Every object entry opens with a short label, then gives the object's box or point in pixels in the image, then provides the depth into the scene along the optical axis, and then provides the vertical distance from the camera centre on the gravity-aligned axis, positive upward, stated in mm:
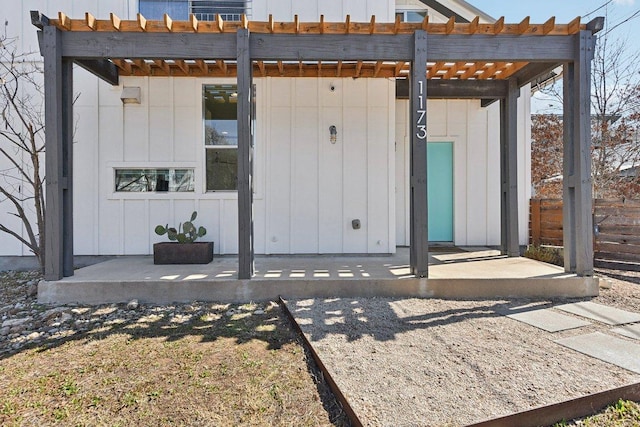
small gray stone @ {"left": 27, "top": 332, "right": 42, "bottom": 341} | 3014 -1005
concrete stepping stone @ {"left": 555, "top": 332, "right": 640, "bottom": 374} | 2418 -992
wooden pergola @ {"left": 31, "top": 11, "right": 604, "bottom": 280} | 3826 +1755
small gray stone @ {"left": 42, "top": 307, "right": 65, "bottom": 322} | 3421 -937
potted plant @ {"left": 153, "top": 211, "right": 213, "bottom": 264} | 4906 -464
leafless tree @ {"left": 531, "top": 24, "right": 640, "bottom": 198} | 8492 +2315
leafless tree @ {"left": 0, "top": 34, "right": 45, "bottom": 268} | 5273 +1357
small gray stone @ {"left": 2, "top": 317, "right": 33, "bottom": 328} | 3293 -971
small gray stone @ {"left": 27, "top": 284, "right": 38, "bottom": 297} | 4172 -859
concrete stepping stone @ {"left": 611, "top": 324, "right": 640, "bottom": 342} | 2912 -986
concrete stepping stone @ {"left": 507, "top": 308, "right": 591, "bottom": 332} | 3117 -968
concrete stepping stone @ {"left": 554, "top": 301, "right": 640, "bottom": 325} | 3271 -962
